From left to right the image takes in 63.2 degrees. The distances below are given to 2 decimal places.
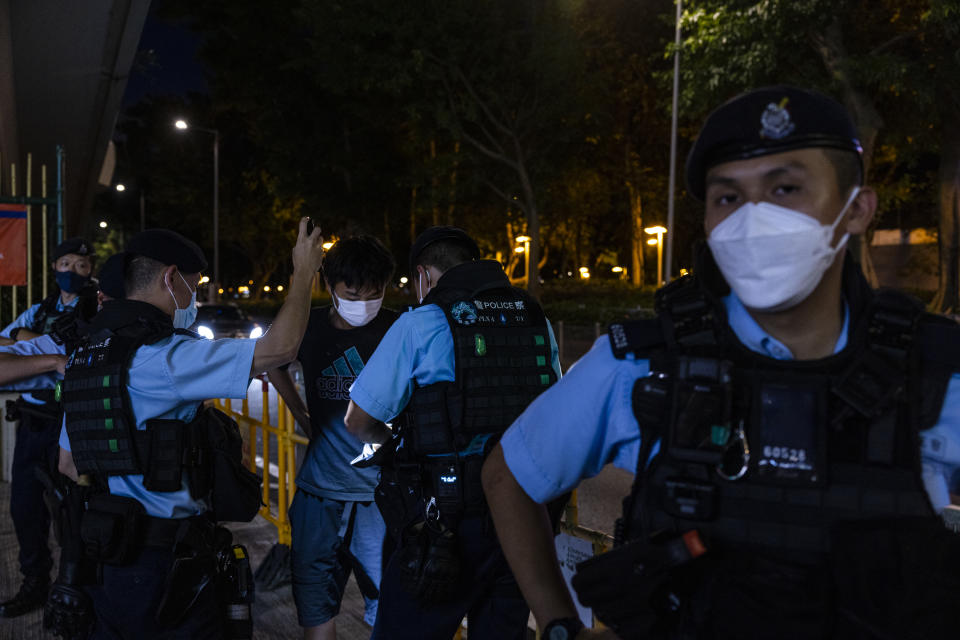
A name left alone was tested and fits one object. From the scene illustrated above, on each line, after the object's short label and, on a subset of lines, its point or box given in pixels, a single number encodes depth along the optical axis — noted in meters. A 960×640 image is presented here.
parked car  22.36
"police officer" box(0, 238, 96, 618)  4.34
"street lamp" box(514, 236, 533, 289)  33.61
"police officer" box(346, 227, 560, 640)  2.52
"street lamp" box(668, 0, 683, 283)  18.16
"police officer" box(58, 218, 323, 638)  2.52
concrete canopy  10.45
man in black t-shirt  3.43
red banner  7.49
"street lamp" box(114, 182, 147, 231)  46.68
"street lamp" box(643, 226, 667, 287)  24.23
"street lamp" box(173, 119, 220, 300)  32.32
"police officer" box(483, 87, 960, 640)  1.25
